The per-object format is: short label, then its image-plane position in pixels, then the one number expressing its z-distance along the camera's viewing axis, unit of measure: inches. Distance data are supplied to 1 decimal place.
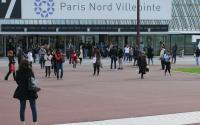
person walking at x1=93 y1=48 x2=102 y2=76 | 1277.1
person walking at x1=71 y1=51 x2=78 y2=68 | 1578.5
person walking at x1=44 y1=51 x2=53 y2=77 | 1208.2
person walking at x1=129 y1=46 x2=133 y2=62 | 1980.8
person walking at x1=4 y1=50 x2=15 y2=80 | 1095.6
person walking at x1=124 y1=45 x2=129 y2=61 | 1976.9
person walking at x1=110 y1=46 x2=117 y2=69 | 1520.4
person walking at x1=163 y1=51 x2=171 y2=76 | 1275.8
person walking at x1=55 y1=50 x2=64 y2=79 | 1152.8
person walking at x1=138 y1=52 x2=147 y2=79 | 1179.9
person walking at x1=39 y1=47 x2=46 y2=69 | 1496.6
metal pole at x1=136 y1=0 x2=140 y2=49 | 1656.5
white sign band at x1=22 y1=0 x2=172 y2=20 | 2278.5
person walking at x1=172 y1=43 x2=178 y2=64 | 1877.5
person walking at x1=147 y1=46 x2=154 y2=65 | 1744.6
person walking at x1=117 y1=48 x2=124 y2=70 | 1519.1
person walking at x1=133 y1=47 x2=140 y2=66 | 1631.4
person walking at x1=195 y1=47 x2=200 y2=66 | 1700.5
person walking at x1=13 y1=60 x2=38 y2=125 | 498.9
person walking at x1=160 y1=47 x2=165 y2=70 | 1409.3
